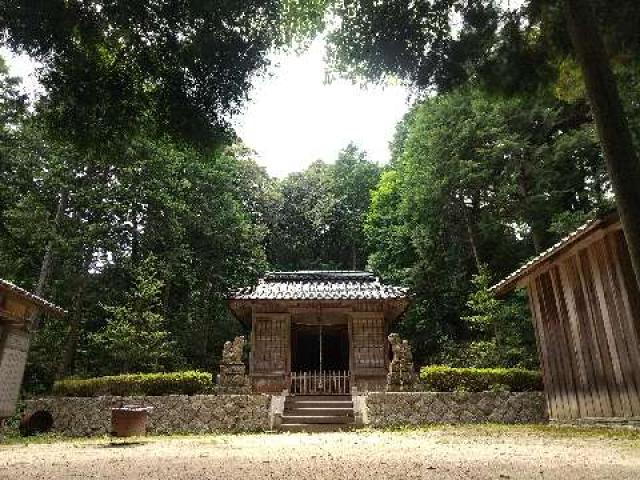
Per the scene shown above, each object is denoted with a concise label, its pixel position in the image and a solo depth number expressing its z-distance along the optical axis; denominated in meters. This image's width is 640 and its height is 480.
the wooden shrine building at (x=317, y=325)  18.08
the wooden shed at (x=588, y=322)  8.85
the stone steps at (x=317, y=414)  13.22
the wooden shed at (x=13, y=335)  10.87
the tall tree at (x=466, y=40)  5.32
